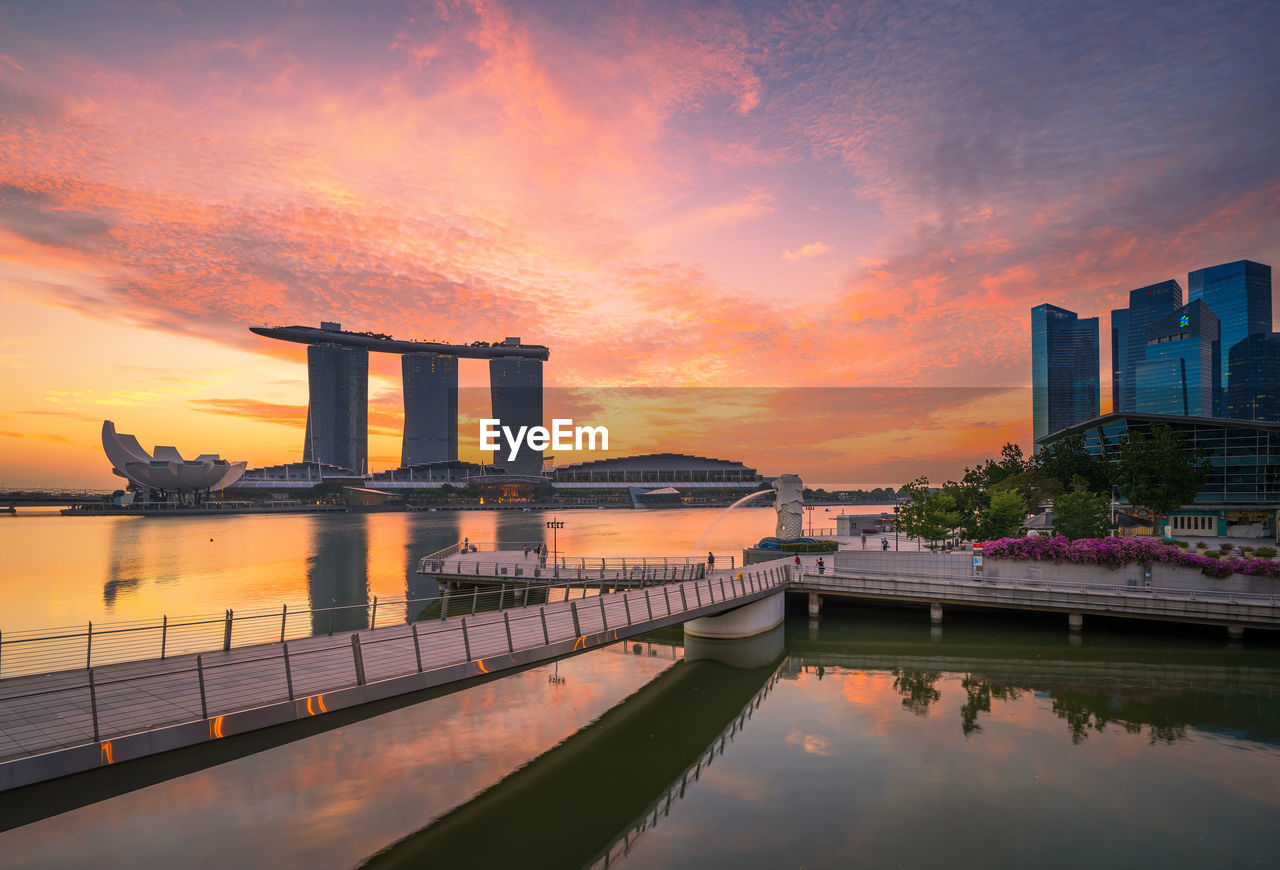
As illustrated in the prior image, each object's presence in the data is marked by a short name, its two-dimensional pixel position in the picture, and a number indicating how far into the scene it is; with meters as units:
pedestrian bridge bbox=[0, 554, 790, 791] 11.17
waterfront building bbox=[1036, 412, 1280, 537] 65.56
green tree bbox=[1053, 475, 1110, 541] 46.59
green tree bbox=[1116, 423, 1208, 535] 59.84
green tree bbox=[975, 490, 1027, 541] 51.19
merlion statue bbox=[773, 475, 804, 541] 52.41
